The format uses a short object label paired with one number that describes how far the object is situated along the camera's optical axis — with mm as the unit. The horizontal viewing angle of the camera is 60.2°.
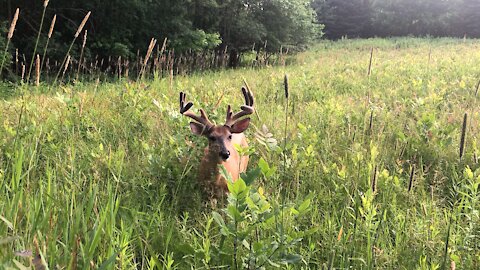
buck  2988
